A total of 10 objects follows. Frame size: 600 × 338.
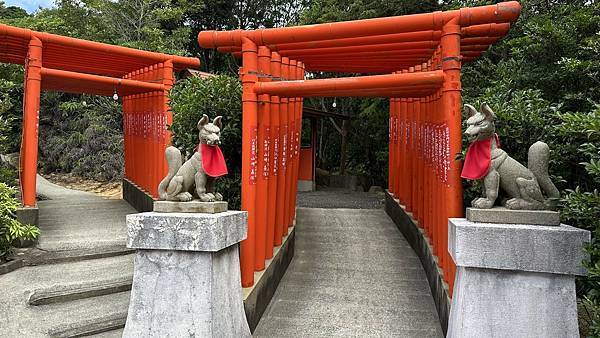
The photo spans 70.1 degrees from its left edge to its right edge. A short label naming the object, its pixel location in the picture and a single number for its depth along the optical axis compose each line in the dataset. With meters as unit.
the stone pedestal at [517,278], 3.04
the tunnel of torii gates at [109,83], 7.20
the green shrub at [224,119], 6.32
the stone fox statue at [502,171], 3.37
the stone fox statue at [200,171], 4.18
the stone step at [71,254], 6.18
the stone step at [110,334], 4.69
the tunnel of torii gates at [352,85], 4.48
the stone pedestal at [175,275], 3.73
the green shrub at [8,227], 5.88
